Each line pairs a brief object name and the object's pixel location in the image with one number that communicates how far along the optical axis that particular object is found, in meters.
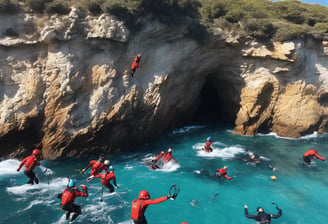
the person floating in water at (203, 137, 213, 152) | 21.81
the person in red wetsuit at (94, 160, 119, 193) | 13.63
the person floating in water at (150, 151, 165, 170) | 18.92
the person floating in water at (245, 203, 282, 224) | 12.70
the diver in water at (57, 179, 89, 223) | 11.38
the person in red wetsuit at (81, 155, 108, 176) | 14.45
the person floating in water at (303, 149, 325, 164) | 19.78
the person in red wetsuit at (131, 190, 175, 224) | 10.19
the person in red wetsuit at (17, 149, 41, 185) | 13.99
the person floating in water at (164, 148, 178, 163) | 19.34
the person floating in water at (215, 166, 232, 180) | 17.58
